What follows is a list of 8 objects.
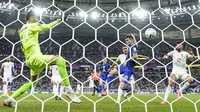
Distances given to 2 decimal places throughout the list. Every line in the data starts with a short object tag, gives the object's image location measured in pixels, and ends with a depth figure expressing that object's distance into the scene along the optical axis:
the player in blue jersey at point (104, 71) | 8.66
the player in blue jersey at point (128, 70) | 4.86
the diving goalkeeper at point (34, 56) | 3.17
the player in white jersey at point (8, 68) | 8.95
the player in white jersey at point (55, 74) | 6.89
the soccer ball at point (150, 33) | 5.24
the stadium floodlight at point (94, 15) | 19.86
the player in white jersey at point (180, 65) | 5.41
